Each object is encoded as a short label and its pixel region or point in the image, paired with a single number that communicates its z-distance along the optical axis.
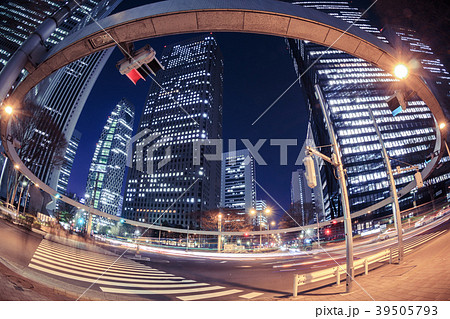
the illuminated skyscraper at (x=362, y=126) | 64.62
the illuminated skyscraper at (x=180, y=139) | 109.62
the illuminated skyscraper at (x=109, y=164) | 181.75
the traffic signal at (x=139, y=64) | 4.22
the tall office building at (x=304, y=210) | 58.62
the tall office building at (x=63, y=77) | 20.45
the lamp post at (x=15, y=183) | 22.70
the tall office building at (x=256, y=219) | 53.53
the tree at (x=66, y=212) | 53.49
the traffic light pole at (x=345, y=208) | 6.16
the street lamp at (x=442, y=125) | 8.00
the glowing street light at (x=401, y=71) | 5.11
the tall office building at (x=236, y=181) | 162.75
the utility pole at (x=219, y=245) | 30.30
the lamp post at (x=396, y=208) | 9.88
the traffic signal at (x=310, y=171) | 6.61
